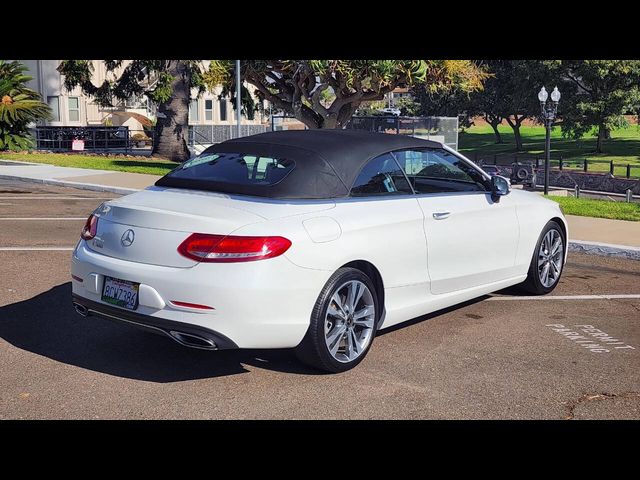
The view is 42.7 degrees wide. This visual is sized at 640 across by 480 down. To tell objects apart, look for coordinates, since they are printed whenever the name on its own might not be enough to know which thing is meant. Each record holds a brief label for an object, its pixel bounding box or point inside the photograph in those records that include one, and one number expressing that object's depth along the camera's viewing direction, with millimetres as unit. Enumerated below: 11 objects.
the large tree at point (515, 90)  58625
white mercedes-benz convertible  5051
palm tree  30734
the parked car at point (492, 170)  29862
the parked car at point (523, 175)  32344
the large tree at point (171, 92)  30677
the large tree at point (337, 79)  23281
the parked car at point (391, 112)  76212
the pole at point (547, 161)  27244
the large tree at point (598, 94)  54031
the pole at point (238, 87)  24234
